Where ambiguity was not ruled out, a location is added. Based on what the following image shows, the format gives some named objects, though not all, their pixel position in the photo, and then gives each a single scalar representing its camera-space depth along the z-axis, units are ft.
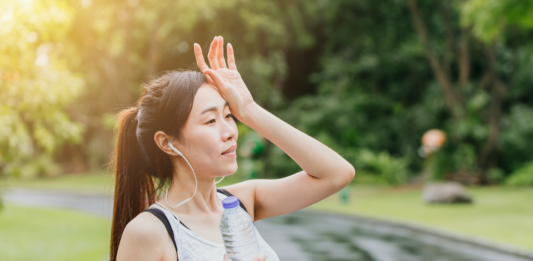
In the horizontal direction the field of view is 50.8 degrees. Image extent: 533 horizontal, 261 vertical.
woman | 6.55
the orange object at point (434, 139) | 77.87
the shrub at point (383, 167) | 80.79
